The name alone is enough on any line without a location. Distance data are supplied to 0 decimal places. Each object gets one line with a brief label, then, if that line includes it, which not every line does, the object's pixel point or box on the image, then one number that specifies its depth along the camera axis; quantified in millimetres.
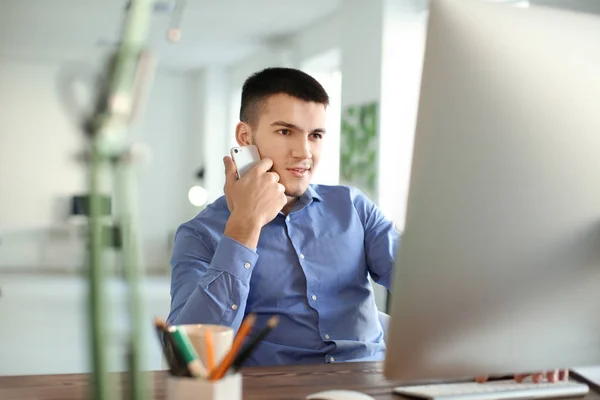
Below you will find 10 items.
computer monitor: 705
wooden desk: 1001
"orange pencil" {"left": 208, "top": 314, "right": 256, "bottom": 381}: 780
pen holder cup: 767
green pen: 771
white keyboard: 938
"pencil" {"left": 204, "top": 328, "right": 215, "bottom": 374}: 820
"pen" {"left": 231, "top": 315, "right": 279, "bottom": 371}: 786
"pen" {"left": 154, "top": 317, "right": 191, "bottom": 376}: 789
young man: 1412
